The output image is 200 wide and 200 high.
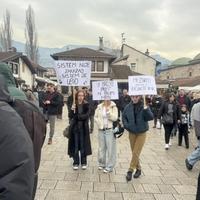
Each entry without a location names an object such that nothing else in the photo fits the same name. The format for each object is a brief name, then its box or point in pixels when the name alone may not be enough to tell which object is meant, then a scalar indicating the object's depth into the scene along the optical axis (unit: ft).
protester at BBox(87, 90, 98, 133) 25.90
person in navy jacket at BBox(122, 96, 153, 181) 13.09
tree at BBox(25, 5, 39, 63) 101.25
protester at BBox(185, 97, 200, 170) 14.29
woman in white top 14.15
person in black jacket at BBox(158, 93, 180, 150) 19.80
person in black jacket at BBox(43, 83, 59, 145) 20.29
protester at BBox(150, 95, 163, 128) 31.27
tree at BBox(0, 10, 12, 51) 98.57
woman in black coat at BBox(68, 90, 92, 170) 14.48
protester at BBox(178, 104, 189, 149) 20.51
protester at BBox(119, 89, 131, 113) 30.33
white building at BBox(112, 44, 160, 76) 111.05
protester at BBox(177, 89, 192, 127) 26.51
